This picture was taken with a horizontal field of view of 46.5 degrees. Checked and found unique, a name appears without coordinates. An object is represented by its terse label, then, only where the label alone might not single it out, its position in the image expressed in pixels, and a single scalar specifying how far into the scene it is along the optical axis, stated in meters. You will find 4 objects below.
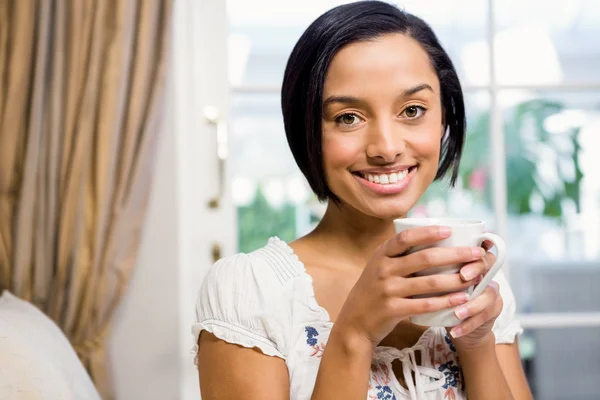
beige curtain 1.92
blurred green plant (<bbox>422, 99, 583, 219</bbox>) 2.16
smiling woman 0.93
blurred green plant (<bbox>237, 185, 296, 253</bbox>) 2.18
